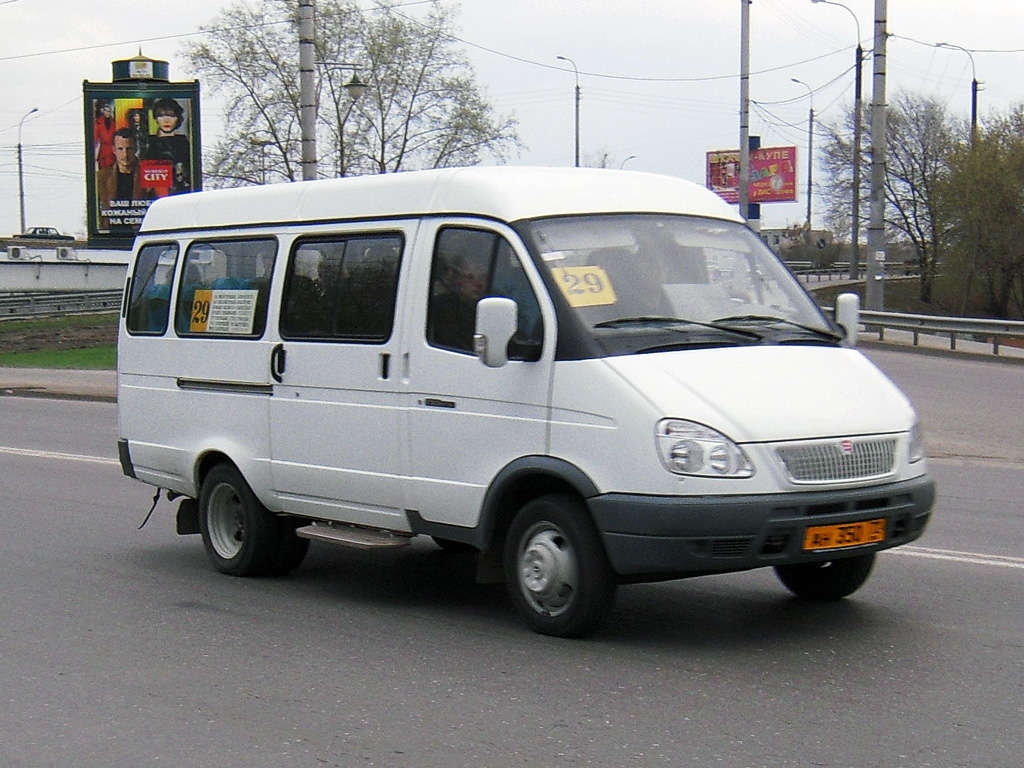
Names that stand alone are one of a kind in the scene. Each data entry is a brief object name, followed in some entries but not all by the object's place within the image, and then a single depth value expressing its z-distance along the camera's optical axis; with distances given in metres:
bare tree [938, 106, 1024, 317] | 56.69
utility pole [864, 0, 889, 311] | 25.98
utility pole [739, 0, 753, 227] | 36.34
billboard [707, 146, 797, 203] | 90.00
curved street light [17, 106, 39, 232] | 106.06
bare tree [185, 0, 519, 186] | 60.00
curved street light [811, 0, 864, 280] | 62.86
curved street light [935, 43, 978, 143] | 62.26
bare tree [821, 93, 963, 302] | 68.62
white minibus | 6.15
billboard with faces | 40.38
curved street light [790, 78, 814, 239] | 102.78
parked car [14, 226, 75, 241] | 113.92
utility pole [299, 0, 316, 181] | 20.53
